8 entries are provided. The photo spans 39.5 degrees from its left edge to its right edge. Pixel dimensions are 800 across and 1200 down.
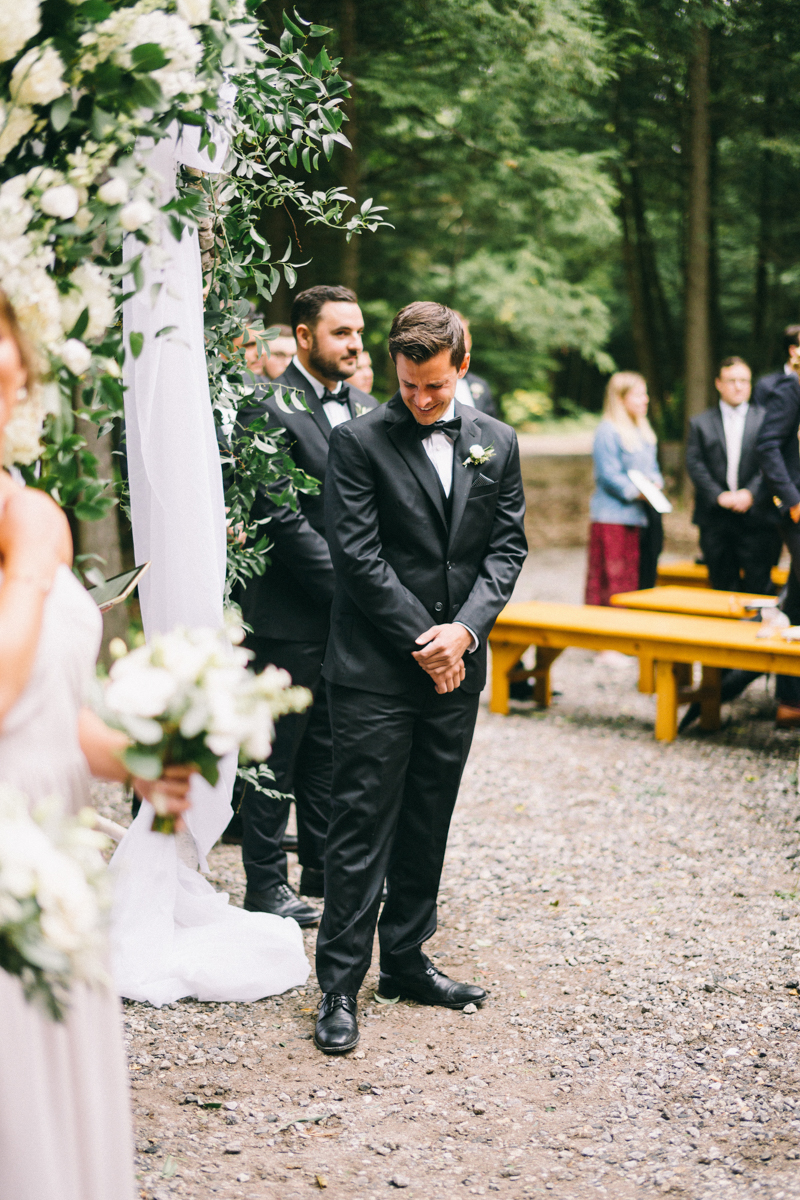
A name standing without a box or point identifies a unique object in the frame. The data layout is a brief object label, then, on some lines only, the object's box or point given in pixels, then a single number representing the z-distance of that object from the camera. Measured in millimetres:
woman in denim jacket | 8547
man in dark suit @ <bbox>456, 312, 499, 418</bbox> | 7689
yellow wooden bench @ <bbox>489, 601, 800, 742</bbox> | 6531
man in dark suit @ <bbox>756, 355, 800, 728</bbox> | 6996
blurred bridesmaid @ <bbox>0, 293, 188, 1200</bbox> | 1938
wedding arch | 2090
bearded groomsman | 4355
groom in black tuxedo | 3387
